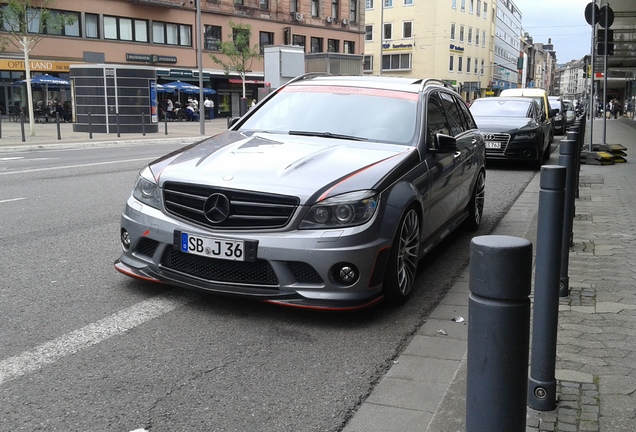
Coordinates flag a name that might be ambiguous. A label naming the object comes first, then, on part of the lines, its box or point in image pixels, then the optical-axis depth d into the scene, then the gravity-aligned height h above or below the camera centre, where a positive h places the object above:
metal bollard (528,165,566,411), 2.79 -0.76
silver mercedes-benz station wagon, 4.00 -0.64
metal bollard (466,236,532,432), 1.78 -0.60
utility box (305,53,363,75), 31.22 +2.25
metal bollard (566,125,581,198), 5.02 -0.20
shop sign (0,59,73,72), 36.59 +2.60
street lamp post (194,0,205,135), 28.34 +1.78
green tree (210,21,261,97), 42.88 +3.93
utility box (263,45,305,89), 29.62 +2.12
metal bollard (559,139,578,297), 4.36 -0.56
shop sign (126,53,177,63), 43.29 +3.48
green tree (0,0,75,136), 21.81 +3.13
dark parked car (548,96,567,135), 26.55 -0.36
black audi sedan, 13.33 -0.43
